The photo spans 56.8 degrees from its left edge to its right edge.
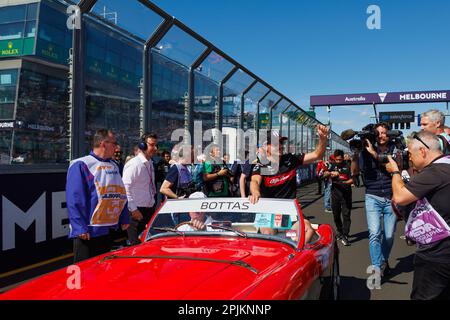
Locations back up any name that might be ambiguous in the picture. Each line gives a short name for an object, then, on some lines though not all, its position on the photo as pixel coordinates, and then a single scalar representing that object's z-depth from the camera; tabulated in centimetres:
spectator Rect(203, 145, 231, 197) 743
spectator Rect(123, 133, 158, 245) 533
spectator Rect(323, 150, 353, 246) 763
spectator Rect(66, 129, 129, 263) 357
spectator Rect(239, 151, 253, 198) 634
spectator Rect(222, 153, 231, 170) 1032
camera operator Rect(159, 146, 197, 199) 603
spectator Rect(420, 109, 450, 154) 457
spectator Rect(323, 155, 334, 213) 1150
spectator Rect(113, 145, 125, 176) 732
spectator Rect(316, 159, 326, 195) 892
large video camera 477
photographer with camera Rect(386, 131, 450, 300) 281
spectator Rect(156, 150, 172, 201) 789
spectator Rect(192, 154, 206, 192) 740
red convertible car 223
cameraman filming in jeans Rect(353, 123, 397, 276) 500
